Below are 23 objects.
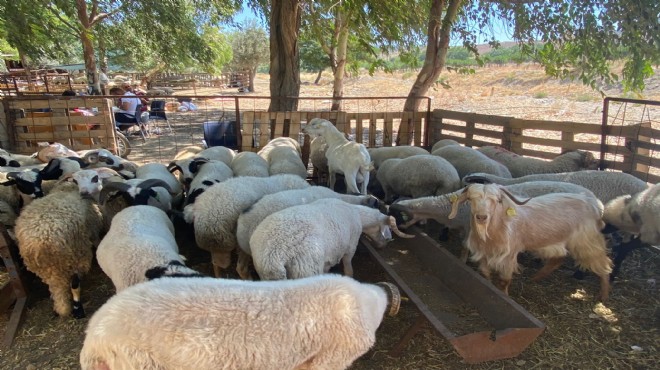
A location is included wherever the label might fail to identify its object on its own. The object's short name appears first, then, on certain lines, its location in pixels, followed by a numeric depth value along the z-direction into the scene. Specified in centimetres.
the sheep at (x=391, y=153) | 744
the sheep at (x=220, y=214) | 426
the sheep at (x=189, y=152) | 755
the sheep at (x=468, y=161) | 622
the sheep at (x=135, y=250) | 319
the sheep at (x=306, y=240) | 326
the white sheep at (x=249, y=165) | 594
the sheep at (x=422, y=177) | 589
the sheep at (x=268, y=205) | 404
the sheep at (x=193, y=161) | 611
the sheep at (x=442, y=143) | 812
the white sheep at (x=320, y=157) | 769
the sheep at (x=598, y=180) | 514
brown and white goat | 401
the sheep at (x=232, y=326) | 213
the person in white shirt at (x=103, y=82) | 2131
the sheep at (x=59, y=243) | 389
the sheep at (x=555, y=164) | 634
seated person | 1351
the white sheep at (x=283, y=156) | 639
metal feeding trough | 296
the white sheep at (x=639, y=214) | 430
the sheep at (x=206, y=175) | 494
